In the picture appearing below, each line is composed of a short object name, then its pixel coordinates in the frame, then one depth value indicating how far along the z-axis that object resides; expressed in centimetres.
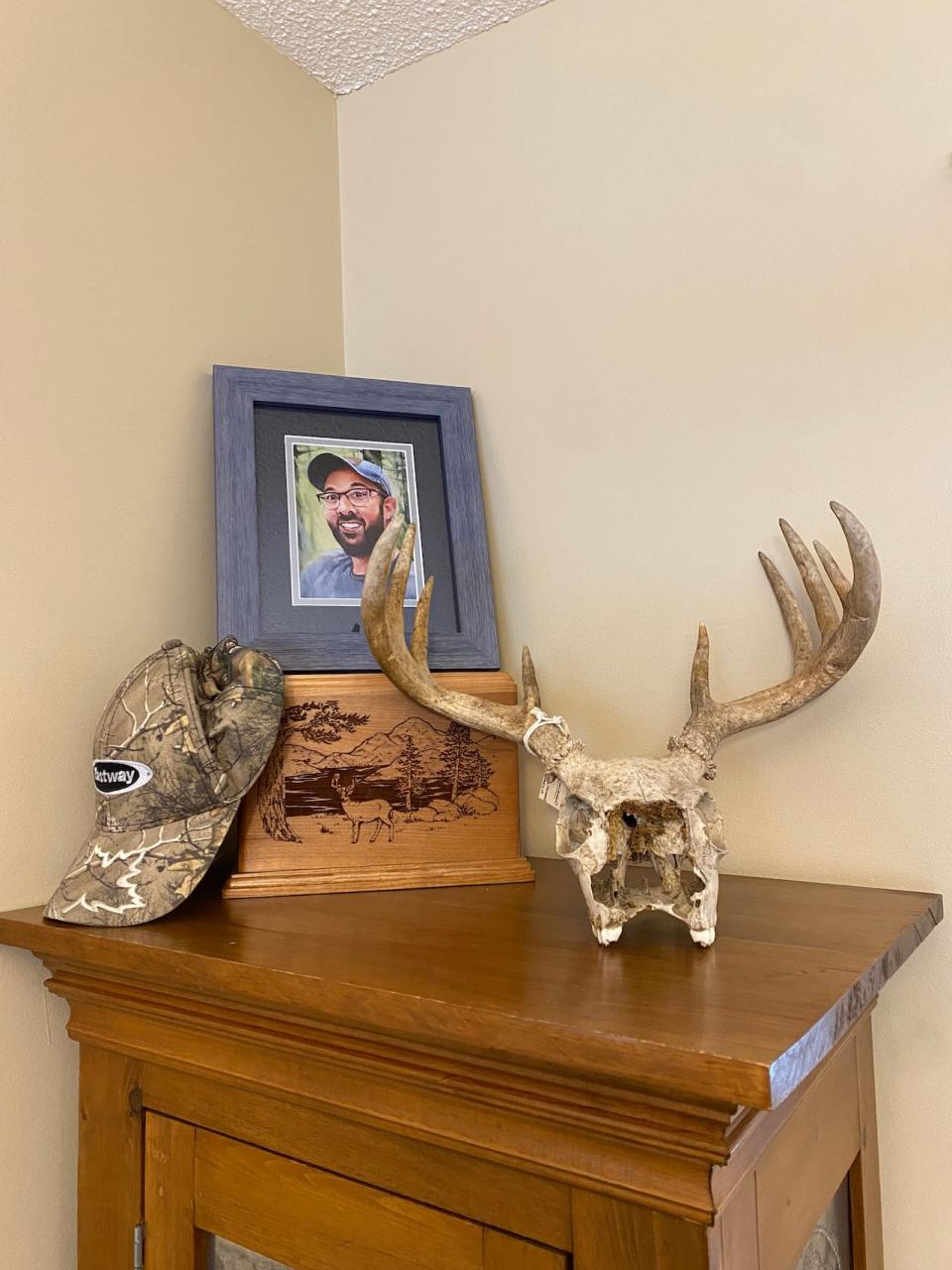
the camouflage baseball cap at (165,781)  91
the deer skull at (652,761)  80
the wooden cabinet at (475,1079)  61
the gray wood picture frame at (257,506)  110
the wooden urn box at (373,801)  101
